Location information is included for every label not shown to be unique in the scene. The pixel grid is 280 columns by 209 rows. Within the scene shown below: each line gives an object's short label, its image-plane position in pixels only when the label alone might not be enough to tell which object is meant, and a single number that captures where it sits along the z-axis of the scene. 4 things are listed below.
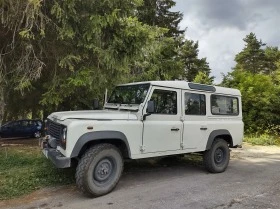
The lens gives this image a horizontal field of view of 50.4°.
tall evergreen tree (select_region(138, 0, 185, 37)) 18.16
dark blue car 19.39
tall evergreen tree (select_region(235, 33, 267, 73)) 39.25
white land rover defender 5.13
